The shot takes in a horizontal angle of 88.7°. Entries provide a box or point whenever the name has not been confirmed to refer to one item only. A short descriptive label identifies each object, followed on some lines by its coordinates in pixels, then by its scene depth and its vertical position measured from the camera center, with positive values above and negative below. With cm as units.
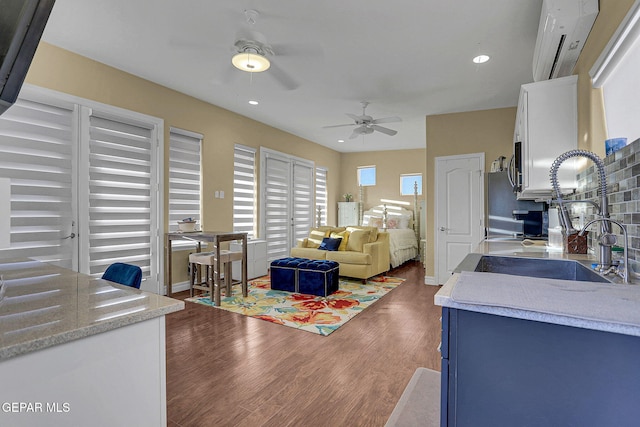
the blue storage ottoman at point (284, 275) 463 -86
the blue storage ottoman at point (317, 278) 440 -87
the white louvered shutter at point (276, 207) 631 +15
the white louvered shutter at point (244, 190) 566 +44
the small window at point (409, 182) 843 +84
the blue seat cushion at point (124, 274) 166 -32
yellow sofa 527 -62
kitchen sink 178 -30
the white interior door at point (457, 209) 516 +9
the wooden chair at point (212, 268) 417 -72
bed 662 -31
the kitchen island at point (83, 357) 79 -39
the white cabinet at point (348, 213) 871 +4
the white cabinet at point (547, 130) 238 +63
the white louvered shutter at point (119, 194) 373 +25
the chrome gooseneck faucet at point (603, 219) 137 -2
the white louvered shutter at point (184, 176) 458 +55
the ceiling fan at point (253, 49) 277 +149
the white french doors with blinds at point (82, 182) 316 +36
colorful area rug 344 -112
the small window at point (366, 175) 896 +107
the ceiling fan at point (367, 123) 457 +132
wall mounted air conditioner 200 +122
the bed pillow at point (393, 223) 794 -21
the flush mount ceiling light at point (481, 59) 348 +168
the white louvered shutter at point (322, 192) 823 +56
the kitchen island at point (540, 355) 81 -38
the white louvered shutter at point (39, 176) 311 +38
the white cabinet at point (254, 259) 531 -78
